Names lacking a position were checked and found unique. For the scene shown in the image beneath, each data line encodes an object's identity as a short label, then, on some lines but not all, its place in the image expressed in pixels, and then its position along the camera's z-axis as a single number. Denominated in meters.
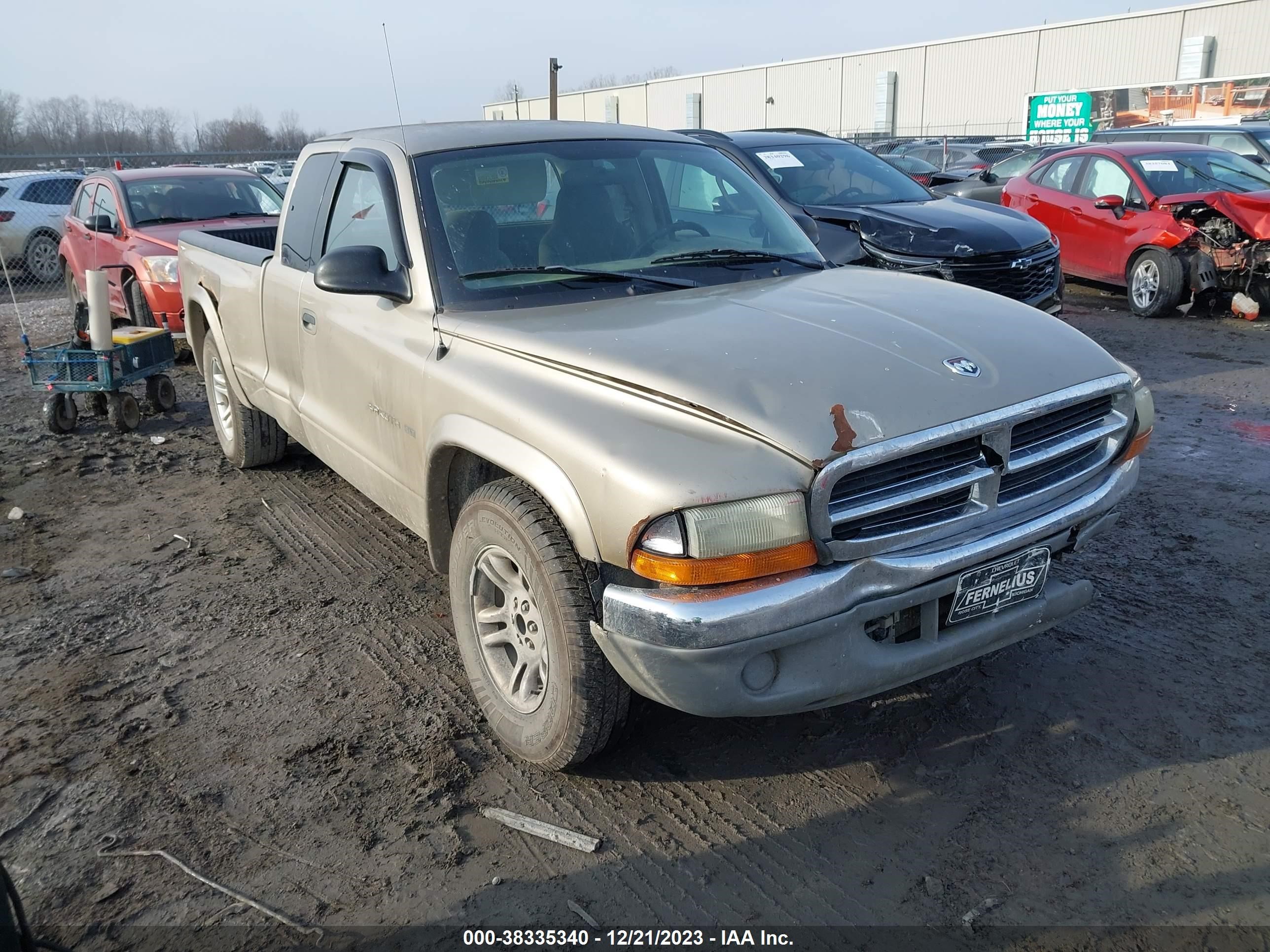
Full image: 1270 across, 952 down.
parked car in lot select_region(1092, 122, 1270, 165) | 12.16
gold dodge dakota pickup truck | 2.48
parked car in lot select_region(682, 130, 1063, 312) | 7.30
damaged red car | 9.35
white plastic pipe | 6.95
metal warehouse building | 37.19
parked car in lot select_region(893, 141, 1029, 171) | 22.34
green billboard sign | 32.72
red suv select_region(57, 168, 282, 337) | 8.95
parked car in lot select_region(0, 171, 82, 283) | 15.55
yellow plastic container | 7.11
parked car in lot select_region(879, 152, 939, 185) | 19.17
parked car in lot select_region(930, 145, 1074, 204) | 11.93
